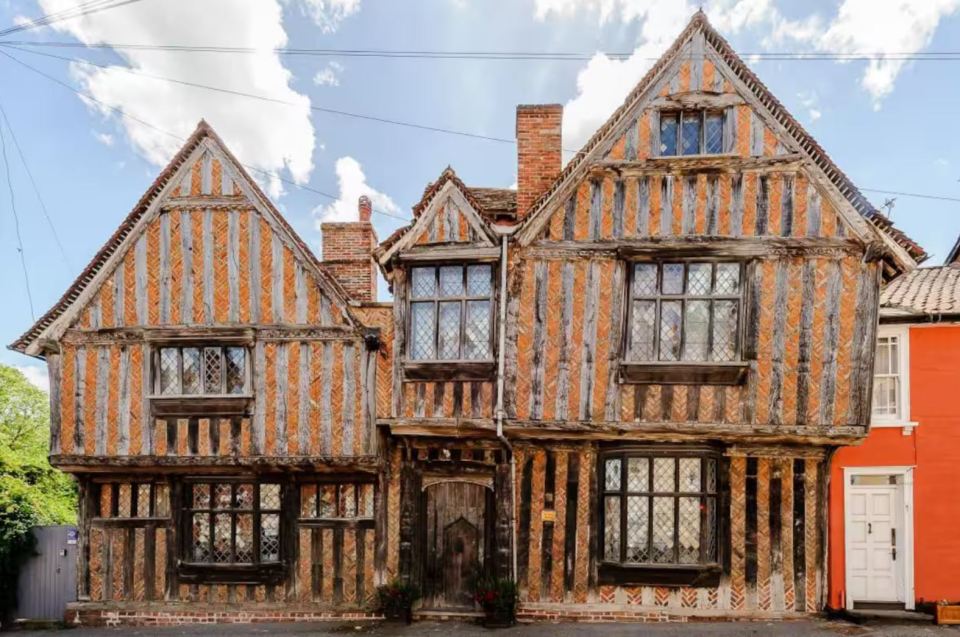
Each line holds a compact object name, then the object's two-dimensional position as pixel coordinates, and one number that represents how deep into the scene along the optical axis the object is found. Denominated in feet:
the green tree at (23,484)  33.04
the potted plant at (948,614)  28.40
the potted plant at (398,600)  29.76
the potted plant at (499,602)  28.86
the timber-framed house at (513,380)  27.63
